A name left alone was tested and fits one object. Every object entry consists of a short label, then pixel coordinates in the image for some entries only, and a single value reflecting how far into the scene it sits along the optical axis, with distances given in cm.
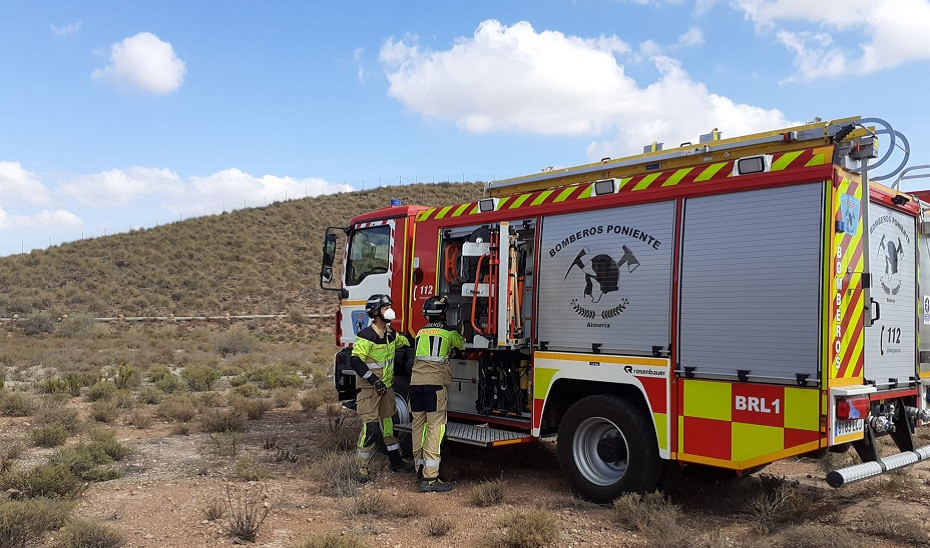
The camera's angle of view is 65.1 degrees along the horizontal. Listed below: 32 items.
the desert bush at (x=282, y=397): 1324
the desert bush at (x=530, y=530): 536
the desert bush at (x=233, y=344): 2383
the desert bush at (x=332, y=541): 499
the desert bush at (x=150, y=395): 1334
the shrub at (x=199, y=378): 1531
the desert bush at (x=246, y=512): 562
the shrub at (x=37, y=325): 2727
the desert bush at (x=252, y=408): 1171
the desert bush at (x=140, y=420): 1087
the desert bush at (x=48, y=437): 923
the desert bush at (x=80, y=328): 2688
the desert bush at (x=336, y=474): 709
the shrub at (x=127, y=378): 1469
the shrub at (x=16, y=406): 1145
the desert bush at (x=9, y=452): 765
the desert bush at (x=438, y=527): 581
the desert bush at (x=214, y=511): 607
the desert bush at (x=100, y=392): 1323
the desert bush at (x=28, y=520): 516
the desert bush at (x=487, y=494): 672
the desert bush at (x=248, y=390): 1438
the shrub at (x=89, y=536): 517
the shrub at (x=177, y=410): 1149
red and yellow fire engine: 544
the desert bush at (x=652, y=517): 525
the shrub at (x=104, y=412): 1120
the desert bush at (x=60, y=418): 1034
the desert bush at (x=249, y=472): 765
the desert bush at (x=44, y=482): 662
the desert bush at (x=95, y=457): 758
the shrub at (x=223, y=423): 1065
